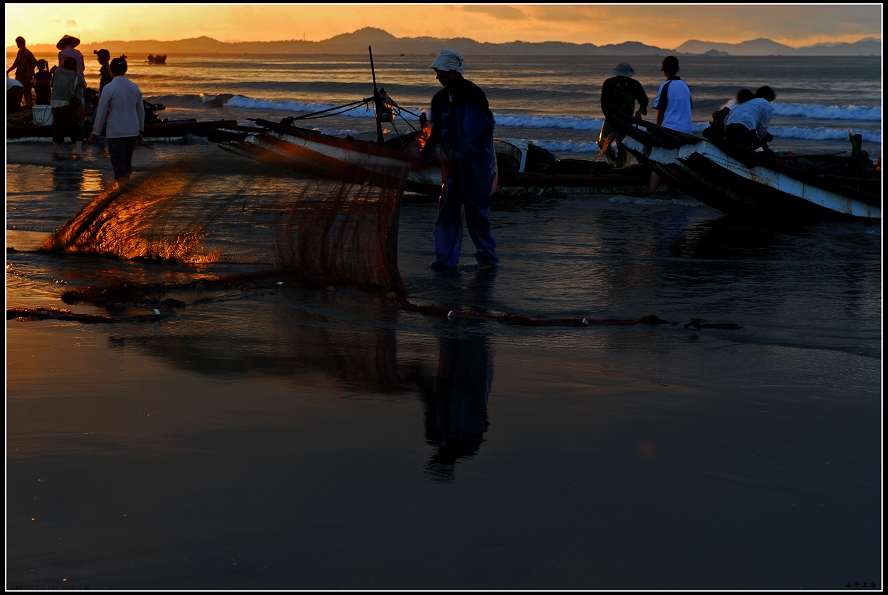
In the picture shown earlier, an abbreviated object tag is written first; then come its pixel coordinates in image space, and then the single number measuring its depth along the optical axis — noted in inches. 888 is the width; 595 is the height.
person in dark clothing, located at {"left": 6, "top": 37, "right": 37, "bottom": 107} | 981.2
